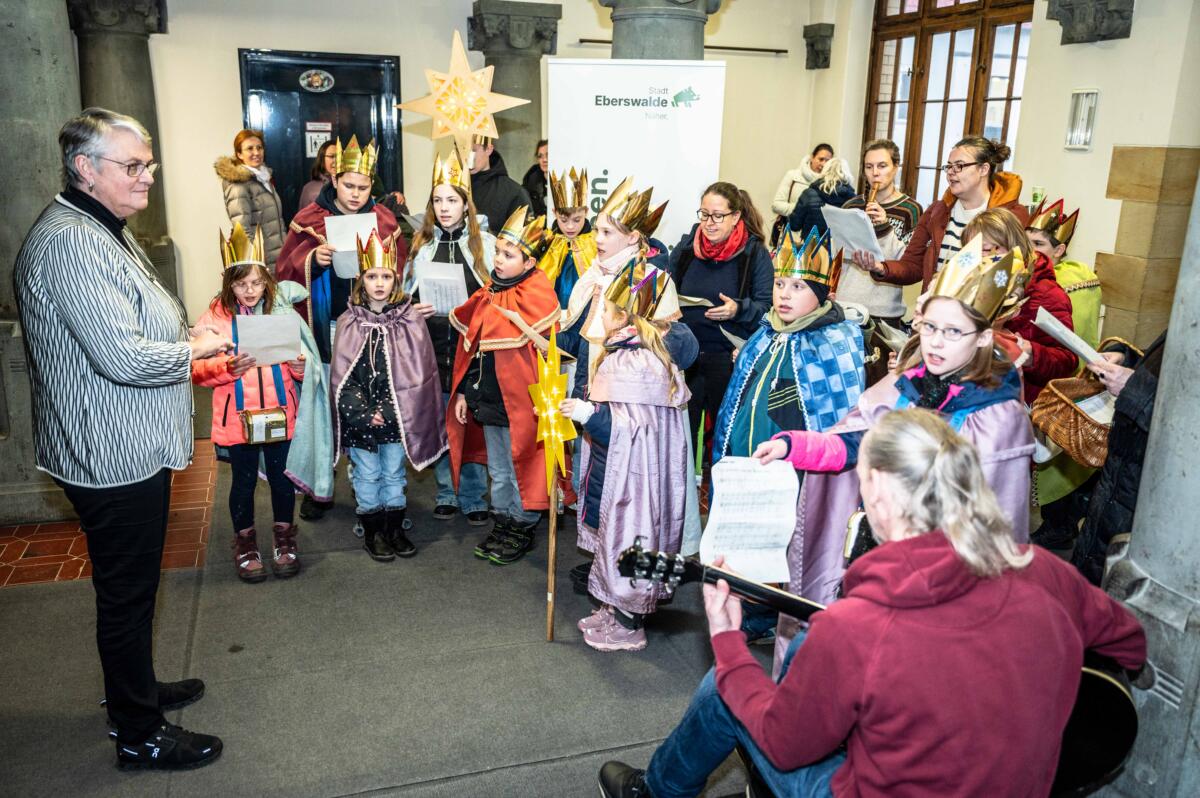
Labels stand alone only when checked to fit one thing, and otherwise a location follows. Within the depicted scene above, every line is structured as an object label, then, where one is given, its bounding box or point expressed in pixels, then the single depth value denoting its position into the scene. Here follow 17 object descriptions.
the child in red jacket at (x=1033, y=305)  3.43
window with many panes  7.55
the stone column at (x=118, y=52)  7.54
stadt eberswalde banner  5.07
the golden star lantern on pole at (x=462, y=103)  4.77
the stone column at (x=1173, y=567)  2.29
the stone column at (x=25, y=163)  4.25
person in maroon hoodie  1.55
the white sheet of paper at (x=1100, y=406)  3.06
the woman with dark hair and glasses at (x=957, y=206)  4.50
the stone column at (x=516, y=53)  8.39
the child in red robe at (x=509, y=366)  4.09
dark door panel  8.38
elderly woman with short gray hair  2.41
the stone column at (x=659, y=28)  5.21
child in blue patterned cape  3.28
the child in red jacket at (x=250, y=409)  3.82
